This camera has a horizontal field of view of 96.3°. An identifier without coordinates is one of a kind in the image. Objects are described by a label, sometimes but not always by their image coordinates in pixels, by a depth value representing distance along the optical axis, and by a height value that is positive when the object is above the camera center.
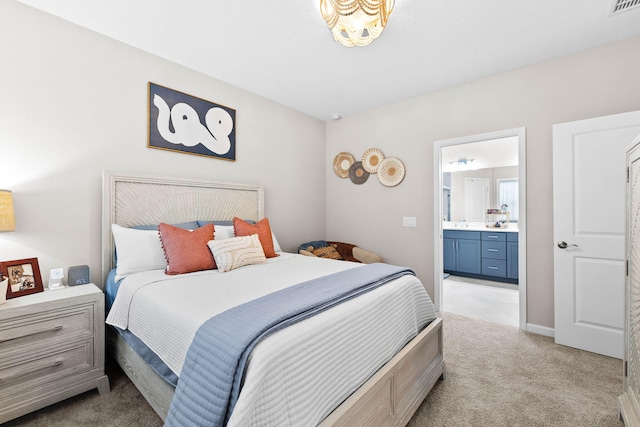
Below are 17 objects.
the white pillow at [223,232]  2.52 -0.16
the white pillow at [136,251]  2.03 -0.27
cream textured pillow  2.15 -0.29
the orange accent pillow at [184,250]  2.04 -0.26
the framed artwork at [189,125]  2.59 +0.89
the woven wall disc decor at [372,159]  3.79 +0.74
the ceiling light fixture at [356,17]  1.58 +1.13
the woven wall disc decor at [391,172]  3.61 +0.55
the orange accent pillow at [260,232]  2.60 -0.16
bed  1.06 -0.58
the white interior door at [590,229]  2.25 -0.12
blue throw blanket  0.96 -0.50
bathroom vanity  4.45 -0.63
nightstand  1.53 -0.77
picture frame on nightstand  1.75 -0.39
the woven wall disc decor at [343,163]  4.09 +0.74
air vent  1.92 +1.43
